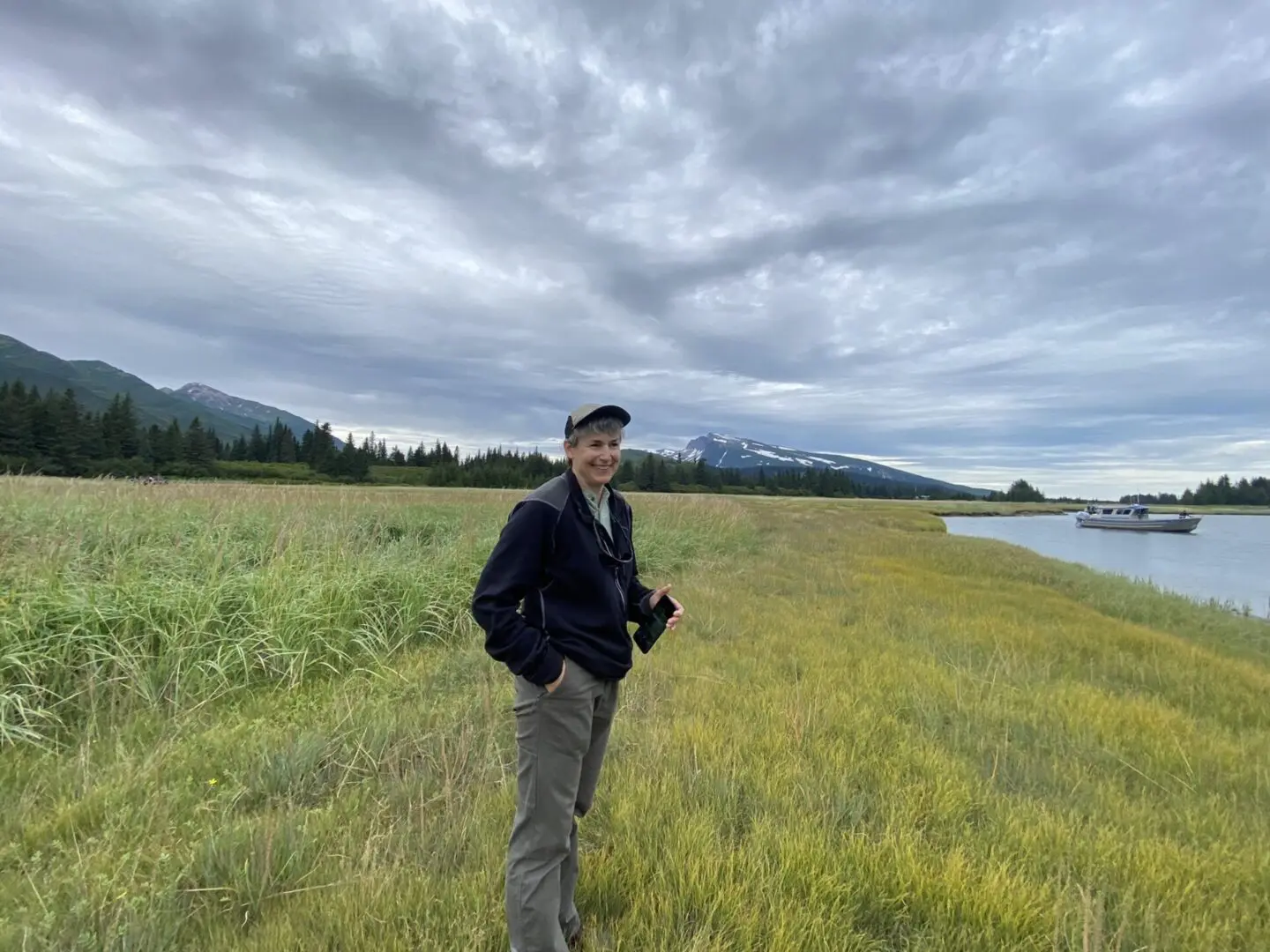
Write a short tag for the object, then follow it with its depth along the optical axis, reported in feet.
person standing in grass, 6.30
